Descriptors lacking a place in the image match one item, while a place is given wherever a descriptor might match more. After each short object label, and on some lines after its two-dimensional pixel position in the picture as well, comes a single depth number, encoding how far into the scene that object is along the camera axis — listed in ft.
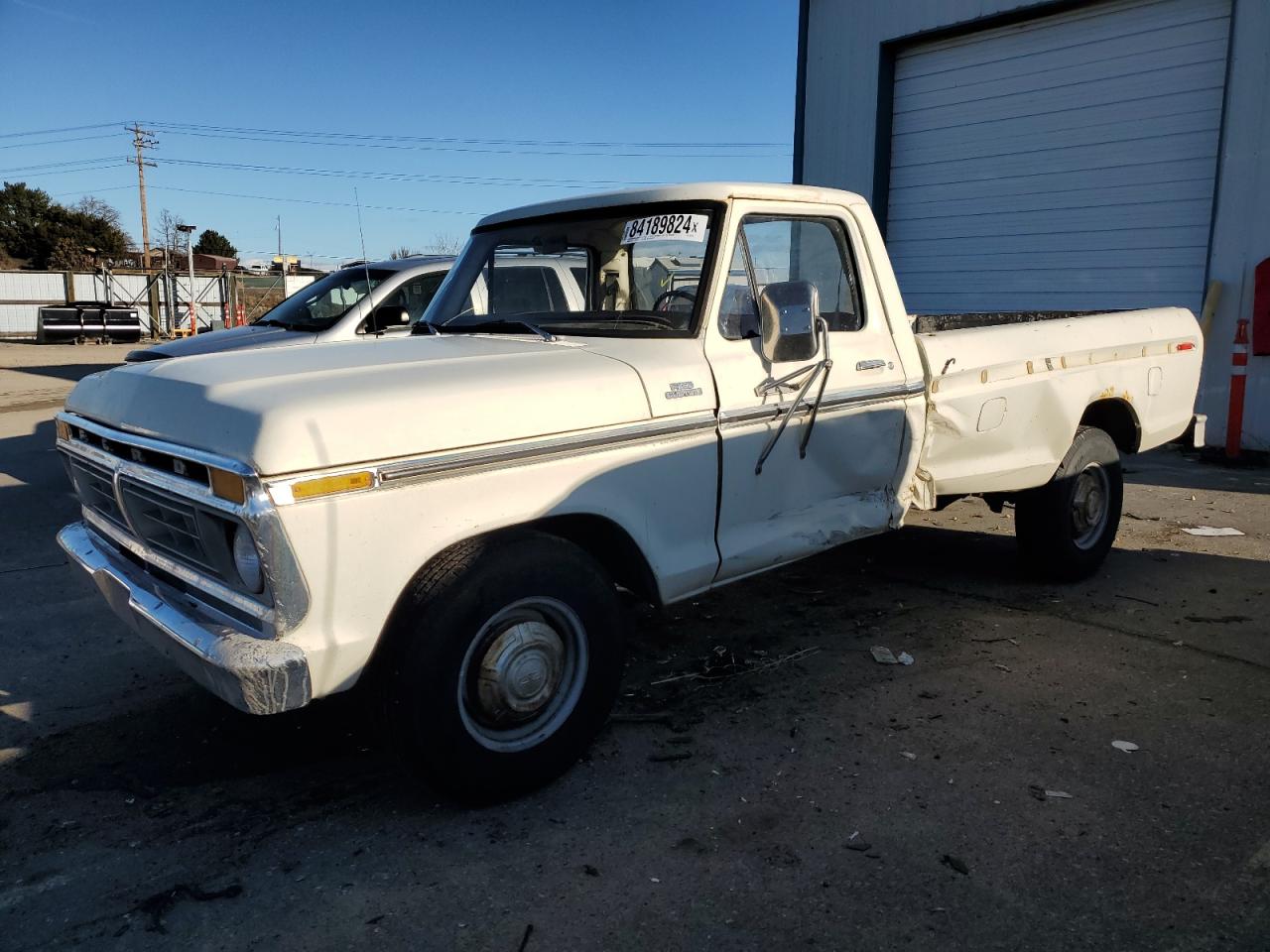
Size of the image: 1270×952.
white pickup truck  8.43
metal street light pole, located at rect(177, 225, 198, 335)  75.67
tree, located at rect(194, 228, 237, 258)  209.02
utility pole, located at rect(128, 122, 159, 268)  156.46
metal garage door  31.76
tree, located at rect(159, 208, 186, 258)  162.50
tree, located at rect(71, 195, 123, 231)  187.83
